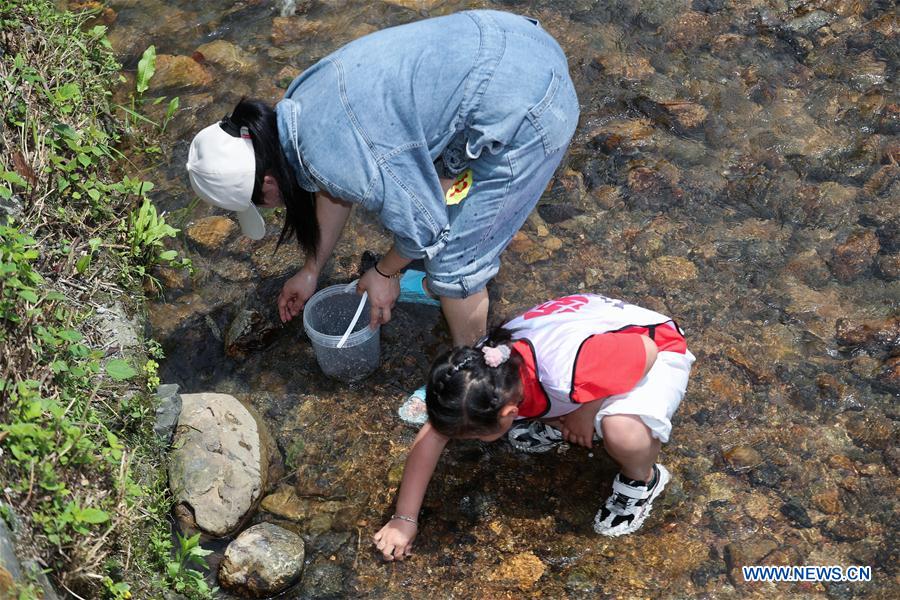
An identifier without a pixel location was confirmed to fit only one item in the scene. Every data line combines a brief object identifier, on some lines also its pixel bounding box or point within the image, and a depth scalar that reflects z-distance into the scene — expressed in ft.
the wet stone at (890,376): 9.61
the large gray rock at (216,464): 8.64
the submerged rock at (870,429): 9.18
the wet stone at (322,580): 8.35
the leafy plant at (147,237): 10.16
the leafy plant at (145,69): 13.35
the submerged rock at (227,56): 14.03
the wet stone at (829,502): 8.67
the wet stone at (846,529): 8.45
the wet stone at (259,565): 8.14
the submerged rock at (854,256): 10.80
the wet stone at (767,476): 8.97
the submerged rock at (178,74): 13.67
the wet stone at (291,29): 14.58
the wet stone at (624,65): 13.50
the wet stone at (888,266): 10.73
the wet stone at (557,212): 11.72
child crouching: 7.51
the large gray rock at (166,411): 8.83
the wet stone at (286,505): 8.97
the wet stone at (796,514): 8.63
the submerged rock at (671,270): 10.92
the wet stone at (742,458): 9.12
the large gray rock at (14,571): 5.52
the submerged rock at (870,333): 10.02
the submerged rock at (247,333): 10.37
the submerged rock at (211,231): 11.56
